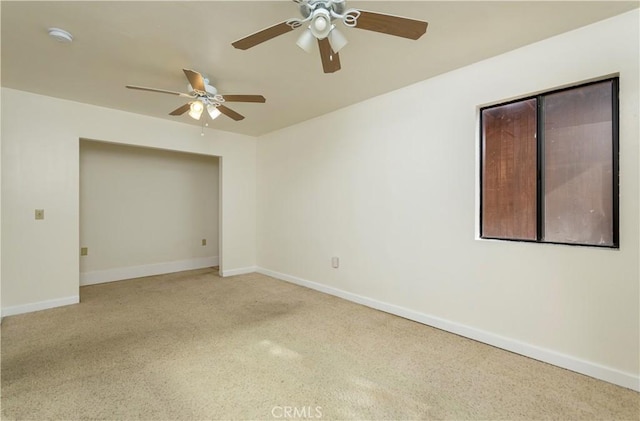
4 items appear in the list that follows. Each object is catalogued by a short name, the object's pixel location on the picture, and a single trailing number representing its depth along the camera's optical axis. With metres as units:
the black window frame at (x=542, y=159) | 2.00
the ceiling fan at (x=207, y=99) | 2.50
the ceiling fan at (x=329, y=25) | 1.54
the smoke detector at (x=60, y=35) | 2.08
